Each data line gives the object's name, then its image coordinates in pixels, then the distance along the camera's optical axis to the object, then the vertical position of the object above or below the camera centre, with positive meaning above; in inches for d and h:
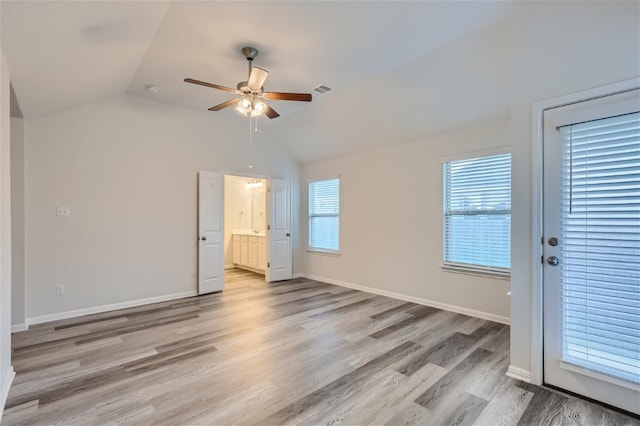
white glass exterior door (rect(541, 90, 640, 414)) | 79.5 -10.1
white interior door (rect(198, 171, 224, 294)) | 203.0 -14.5
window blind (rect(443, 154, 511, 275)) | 150.8 -1.0
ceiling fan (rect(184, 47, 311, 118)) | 115.1 +47.2
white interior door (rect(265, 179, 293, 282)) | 242.1 -16.8
